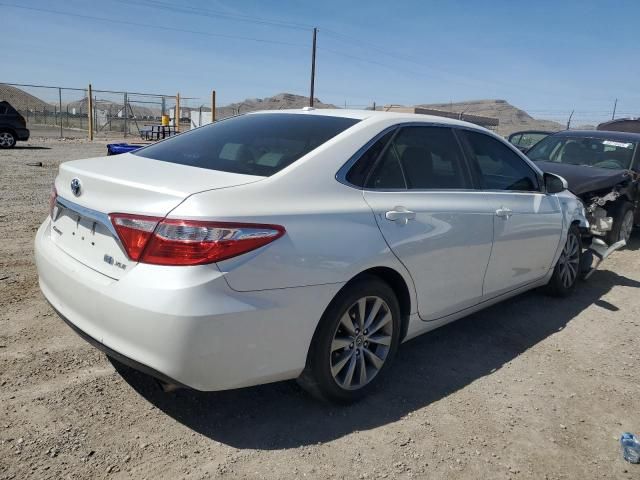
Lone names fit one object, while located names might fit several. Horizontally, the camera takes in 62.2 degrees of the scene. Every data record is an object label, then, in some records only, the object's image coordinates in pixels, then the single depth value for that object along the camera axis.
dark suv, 15.97
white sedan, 2.30
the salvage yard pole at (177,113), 26.14
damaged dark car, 6.81
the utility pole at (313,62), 34.47
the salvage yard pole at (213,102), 24.77
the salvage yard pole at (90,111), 23.84
